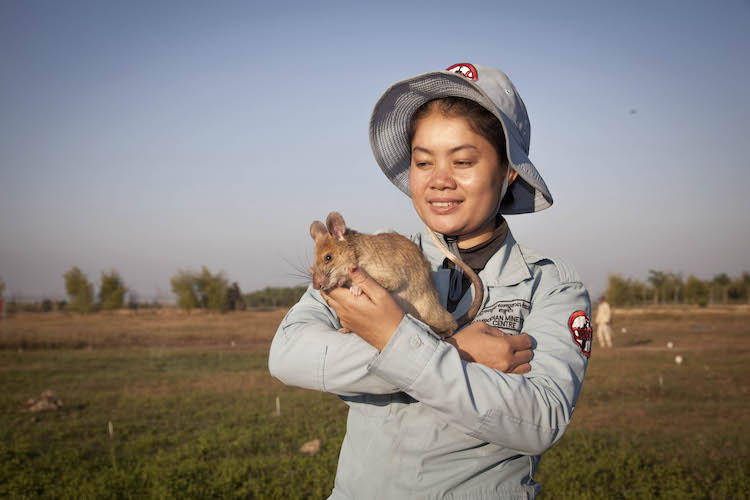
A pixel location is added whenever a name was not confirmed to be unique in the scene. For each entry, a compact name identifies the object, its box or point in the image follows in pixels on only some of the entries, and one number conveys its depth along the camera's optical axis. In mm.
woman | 1863
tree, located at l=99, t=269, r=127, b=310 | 56156
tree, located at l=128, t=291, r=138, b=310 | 57522
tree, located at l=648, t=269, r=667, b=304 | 66712
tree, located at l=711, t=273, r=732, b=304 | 62006
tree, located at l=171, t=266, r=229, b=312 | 57688
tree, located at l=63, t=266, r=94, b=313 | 54375
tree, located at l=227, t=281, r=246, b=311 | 58816
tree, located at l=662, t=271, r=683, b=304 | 65562
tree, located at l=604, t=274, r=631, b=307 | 61656
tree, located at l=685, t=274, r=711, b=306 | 63875
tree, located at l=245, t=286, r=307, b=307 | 64863
